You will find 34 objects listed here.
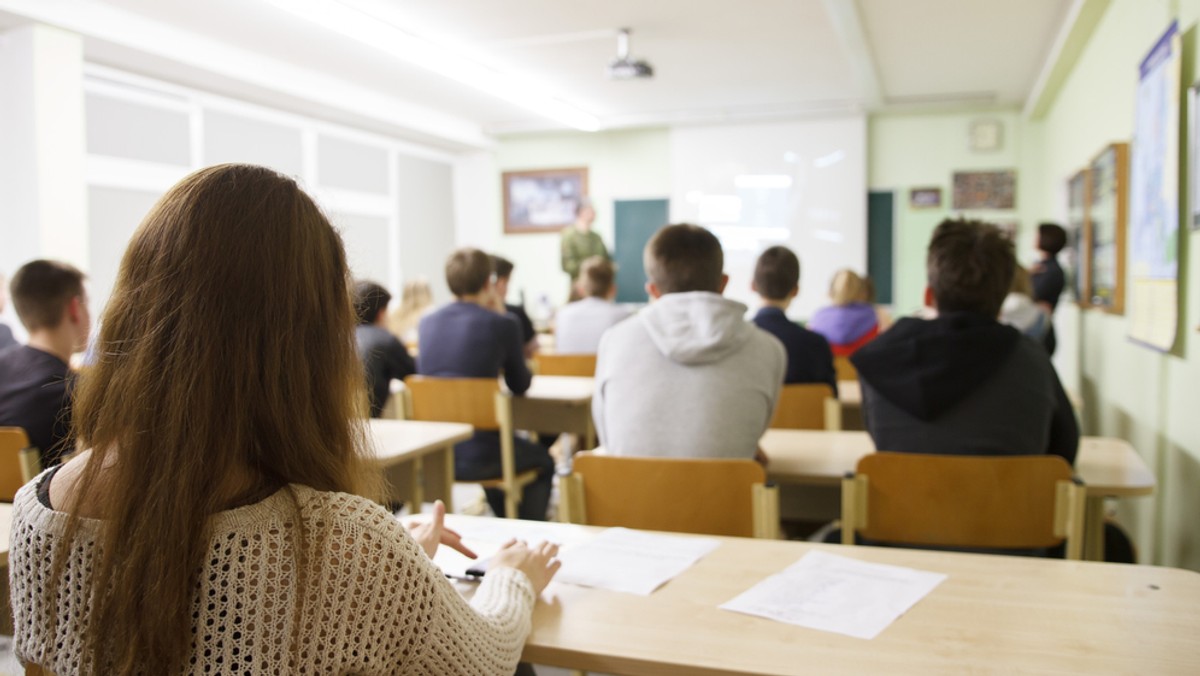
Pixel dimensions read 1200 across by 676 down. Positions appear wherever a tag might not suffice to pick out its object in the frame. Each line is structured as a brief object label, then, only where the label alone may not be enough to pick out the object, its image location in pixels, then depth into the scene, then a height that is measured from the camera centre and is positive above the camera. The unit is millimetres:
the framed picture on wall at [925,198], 8648 +801
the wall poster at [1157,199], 3080 +305
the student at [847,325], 4719 -226
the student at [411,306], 5637 -153
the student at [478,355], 3744 -313
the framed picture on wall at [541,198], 9953 +926
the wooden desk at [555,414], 4188 -618
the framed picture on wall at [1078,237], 5250 +276
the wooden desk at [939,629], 1120 -467
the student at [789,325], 3363 -162
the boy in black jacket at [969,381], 2139 -239
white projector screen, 8750 +882
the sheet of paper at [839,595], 1253 -466
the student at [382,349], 3725 -297
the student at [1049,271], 5508 +66
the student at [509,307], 5238 -152
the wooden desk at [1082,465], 2121 -478
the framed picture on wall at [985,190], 8453 +861
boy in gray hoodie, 2352 -260
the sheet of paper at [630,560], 1430 -471
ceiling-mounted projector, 6031 +1426
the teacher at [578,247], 8078 +310
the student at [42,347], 2648 -200
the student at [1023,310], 4688 -147
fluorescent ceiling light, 5312 +1569
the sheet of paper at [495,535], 1580 -481
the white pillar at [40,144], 5266 +816
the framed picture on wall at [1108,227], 4043 +272
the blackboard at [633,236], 9620 +482
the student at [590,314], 5133 -184
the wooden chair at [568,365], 4746 -442
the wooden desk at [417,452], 2766 -523
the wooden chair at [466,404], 3584 -489
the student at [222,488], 877 -208
